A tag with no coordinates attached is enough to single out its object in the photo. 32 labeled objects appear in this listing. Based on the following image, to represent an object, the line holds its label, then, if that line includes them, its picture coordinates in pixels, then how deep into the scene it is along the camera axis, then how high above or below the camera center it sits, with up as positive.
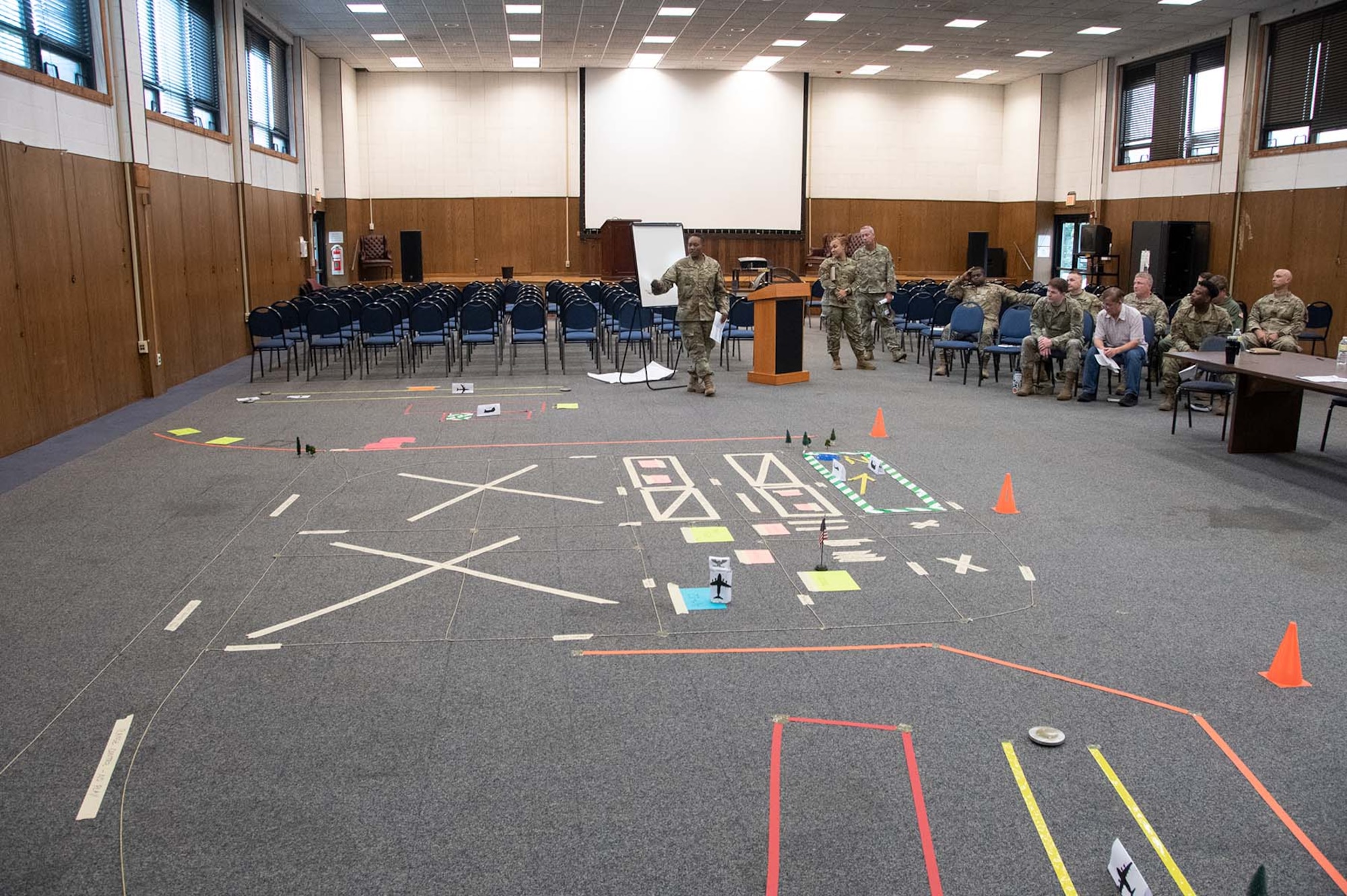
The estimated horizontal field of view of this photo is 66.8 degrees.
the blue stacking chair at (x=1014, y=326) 12.18 -0.65
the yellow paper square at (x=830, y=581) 5.14 -1.56
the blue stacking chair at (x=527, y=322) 12.83 -0.66
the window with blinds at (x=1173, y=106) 18.22 +3.13
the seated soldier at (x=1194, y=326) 10.19 -0.53
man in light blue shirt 10.61 -0.73
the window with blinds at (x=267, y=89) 17.23 +3.14
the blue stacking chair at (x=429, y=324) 12.66 -0.68
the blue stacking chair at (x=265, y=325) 12.48 -0.70
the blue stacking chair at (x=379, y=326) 12.67 -0.72
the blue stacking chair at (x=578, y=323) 13.00 -0.68
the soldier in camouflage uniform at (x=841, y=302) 13.33 -0.39
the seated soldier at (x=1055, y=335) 11.03 -0.68
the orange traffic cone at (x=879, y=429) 8.88 -1.37
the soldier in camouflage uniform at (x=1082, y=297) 11.45 -0.27
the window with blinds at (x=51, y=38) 8.94 +2.10
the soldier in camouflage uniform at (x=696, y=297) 11.17 -0.30
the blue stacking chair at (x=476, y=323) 12.66 -0.67
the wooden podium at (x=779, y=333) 11.73 -0.73
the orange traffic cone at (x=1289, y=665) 4.04 -1.53
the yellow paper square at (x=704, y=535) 5.90 -1.53
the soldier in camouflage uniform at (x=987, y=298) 12.52 -0.32
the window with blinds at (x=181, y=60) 12.46 +2.67
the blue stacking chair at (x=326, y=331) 12.57 -0.77
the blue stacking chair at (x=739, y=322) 13.45 -0.69
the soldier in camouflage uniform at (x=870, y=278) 13.61 -0.09
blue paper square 4.87 -1.57
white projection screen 23.62 +2.86
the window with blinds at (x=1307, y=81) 15.17 +2.95
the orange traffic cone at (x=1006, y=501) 6.50 -1.45
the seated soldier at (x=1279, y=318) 10.30 -0.45
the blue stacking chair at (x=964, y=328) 12.48 -0.69
